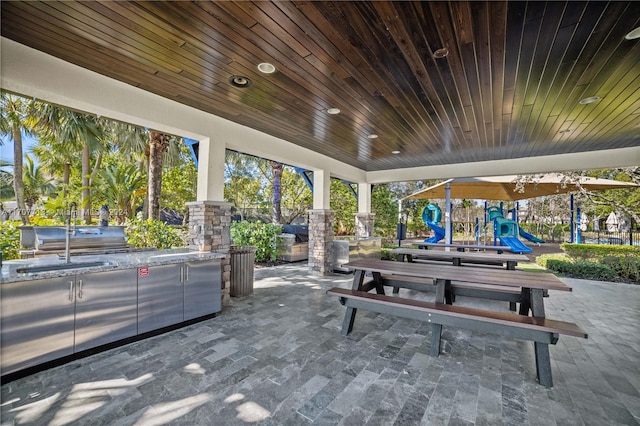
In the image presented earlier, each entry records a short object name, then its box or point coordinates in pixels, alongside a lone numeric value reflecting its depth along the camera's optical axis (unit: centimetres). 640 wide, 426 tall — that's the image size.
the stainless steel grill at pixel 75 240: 397
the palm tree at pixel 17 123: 707
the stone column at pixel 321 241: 682
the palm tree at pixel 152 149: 725
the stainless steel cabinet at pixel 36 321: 225
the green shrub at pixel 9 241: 502
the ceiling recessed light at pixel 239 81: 306
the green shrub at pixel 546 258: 785
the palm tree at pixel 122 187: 780
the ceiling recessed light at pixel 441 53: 249
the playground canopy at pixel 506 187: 748
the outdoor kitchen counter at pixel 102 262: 240
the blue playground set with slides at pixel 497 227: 1039
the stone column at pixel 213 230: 412
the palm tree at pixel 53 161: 1207
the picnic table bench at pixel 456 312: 240
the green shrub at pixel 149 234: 639
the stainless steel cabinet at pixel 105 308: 265
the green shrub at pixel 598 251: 741
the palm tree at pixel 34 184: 1321
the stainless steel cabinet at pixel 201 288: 352
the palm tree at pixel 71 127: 634
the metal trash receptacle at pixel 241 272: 482
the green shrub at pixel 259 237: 808
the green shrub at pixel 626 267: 653
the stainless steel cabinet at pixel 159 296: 309
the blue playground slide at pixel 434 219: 1157
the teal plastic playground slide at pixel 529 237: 1398
